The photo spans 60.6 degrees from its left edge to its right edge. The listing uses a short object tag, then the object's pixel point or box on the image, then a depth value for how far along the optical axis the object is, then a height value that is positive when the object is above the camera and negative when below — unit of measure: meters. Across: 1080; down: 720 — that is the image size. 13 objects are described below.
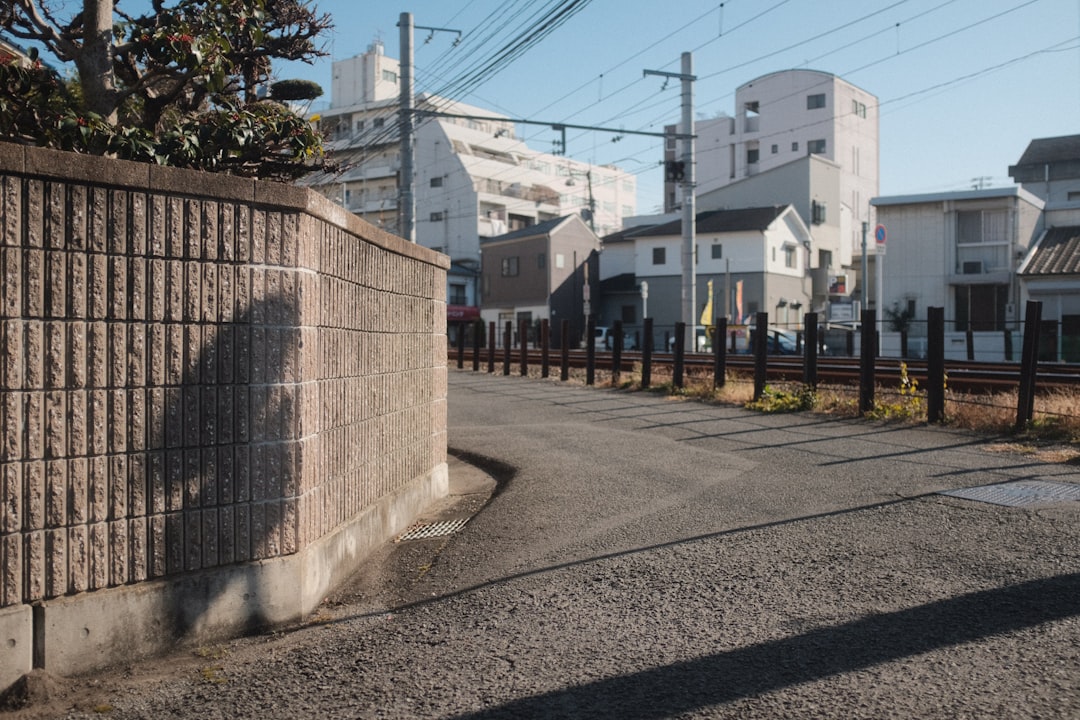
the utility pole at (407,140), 19.94 +4.58
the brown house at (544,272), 53.97 +4.69
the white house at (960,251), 32.75 +3.60
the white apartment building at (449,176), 61.12 +11.88
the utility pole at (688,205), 23.12 +3.66
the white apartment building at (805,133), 61.06 +15.07
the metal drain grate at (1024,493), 6.30 -1.03
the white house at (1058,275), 26.27 +2.46
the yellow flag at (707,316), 43.19 +1.63
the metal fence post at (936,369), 10.92 -0.23
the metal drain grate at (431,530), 6.31 -1.27
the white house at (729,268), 48.06 +4.41
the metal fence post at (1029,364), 9.77 -0.15
